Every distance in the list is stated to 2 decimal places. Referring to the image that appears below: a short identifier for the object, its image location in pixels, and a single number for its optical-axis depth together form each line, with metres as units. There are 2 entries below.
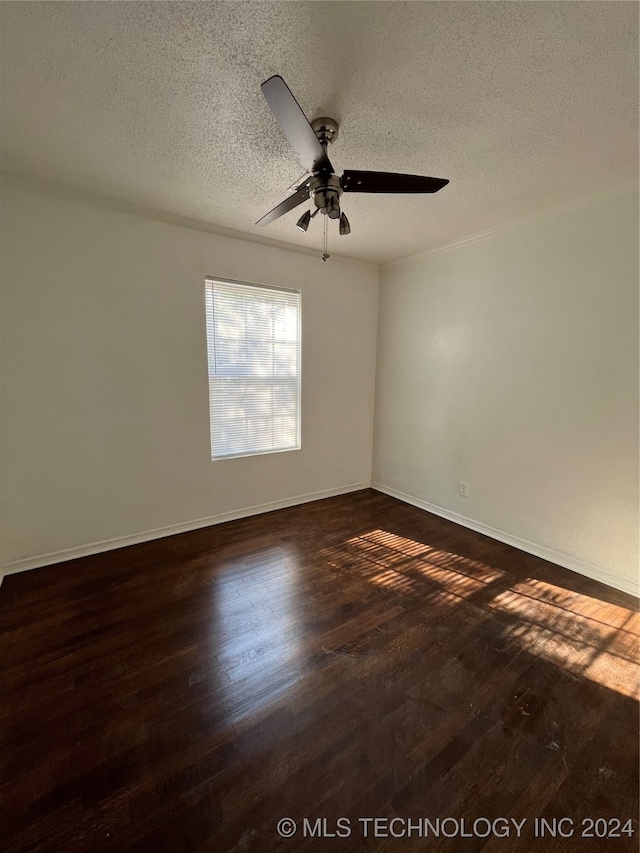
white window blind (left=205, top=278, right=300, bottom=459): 2.96
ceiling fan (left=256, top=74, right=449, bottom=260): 1.28
